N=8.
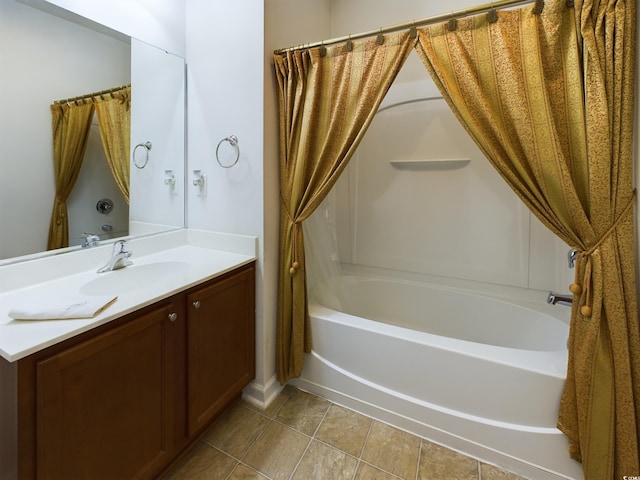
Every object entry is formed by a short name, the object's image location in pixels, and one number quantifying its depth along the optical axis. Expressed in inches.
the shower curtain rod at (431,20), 44.6
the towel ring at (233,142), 63.2
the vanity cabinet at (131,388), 30.5
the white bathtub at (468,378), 48.1
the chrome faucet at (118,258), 54.8
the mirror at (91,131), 45.6
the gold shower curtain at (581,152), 39.5
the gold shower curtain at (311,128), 53.7
